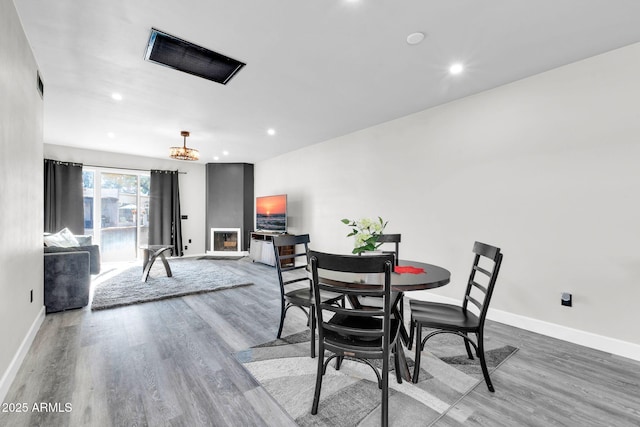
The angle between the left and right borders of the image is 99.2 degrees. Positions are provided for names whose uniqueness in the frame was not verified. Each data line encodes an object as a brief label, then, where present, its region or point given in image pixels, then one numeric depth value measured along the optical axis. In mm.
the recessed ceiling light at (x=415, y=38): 2144
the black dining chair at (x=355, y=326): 1390
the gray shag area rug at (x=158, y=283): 3613
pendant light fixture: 4410
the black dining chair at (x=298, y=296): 2185
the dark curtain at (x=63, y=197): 5473
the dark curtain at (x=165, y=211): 6809
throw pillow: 3946
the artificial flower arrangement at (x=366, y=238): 2092
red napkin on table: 2027
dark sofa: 3102
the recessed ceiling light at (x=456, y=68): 2574
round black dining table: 1652
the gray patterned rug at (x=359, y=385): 1583
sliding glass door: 6148
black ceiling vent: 2240
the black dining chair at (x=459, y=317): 1759
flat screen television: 6062
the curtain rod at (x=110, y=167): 6118
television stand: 5992
